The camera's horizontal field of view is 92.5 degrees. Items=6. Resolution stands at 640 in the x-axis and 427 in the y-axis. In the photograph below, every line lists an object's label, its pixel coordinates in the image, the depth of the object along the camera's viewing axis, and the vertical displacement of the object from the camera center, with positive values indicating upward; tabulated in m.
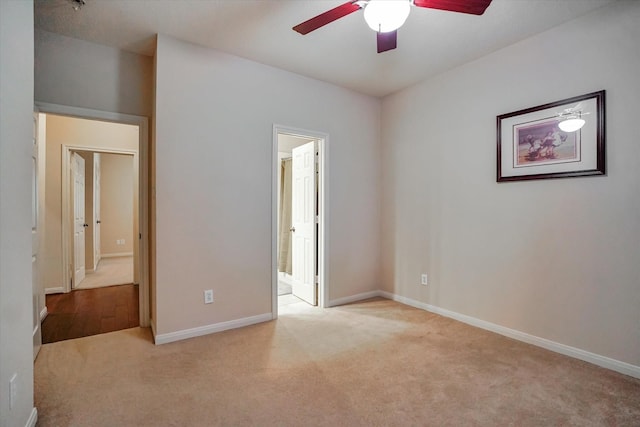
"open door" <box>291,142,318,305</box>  3.77 -0.17
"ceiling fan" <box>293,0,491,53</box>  1.56 +1.07
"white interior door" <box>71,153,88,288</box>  4.45 -0.19
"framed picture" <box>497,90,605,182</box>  2.33 +0.59
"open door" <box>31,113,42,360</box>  2.39 -0.36
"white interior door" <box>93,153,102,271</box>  5.95 -0.01
